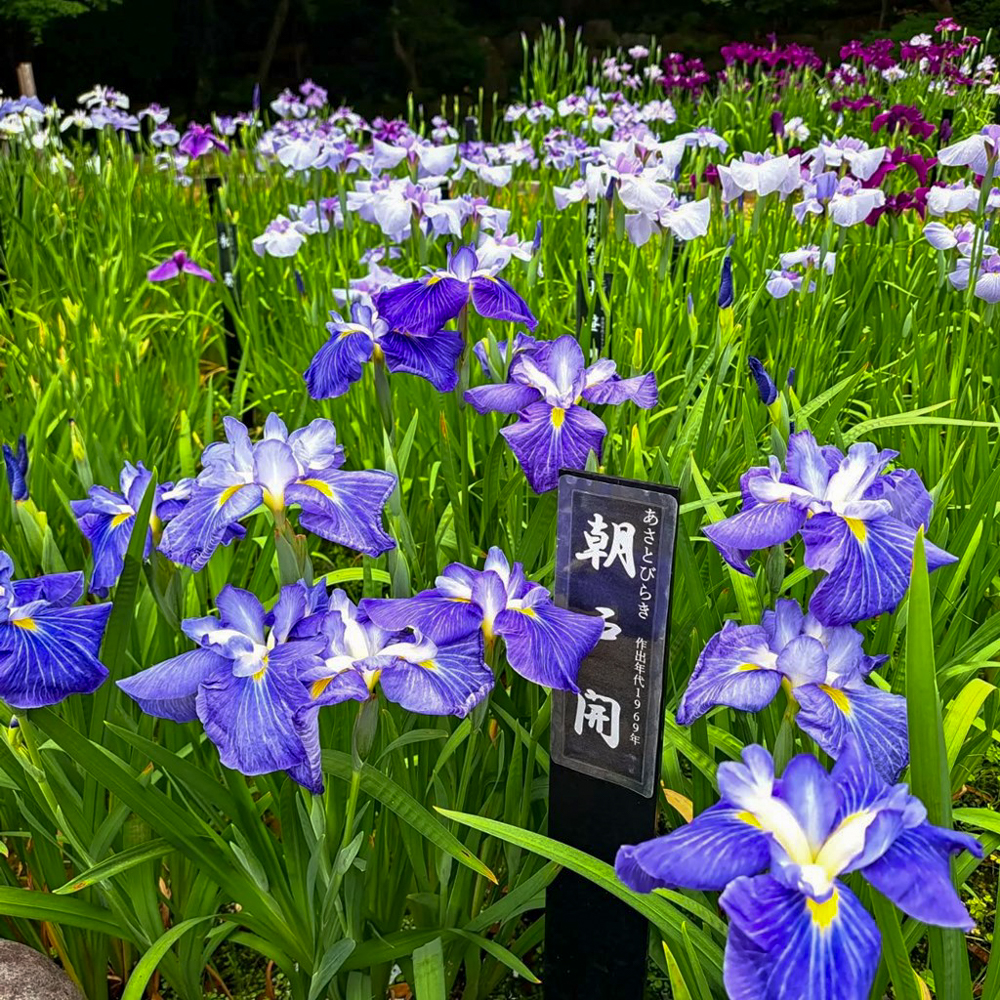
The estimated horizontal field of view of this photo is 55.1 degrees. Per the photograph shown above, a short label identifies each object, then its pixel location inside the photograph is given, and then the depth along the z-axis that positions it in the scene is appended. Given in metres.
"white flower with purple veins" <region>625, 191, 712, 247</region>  2.01
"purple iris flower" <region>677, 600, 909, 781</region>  0.81
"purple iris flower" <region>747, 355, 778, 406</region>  1.16
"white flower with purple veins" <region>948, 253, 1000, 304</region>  2.08
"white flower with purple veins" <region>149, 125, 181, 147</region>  5.08
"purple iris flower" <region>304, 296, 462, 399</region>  1.38
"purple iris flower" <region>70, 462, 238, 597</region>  1.09
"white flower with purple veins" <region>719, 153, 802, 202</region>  2.22
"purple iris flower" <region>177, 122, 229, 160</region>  4.52
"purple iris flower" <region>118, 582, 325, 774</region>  0.81
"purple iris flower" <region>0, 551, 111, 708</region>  0.89
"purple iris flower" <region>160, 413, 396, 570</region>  0.96
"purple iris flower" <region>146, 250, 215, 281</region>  3.09
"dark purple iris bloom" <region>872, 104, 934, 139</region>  3.37
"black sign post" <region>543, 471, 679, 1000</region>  0.88
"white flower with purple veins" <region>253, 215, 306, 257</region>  2.83
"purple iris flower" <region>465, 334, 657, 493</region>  1.17
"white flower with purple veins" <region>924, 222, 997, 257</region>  2.25
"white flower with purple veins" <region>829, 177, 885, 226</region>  2.33
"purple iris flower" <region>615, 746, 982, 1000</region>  0.57
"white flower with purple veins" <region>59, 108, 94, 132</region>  4.95
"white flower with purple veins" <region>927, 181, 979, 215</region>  2.23
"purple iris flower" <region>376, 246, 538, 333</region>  1.38
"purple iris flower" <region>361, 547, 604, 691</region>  0.88
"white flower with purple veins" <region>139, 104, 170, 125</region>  5.38
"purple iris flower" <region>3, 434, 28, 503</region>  1.11
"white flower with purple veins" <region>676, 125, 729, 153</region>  3.06
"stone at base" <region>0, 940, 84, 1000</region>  1.15
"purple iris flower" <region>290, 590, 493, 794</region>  0.84
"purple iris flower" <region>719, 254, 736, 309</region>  1.63
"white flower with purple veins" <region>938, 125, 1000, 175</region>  2.03
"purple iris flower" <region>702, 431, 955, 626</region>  0.87
